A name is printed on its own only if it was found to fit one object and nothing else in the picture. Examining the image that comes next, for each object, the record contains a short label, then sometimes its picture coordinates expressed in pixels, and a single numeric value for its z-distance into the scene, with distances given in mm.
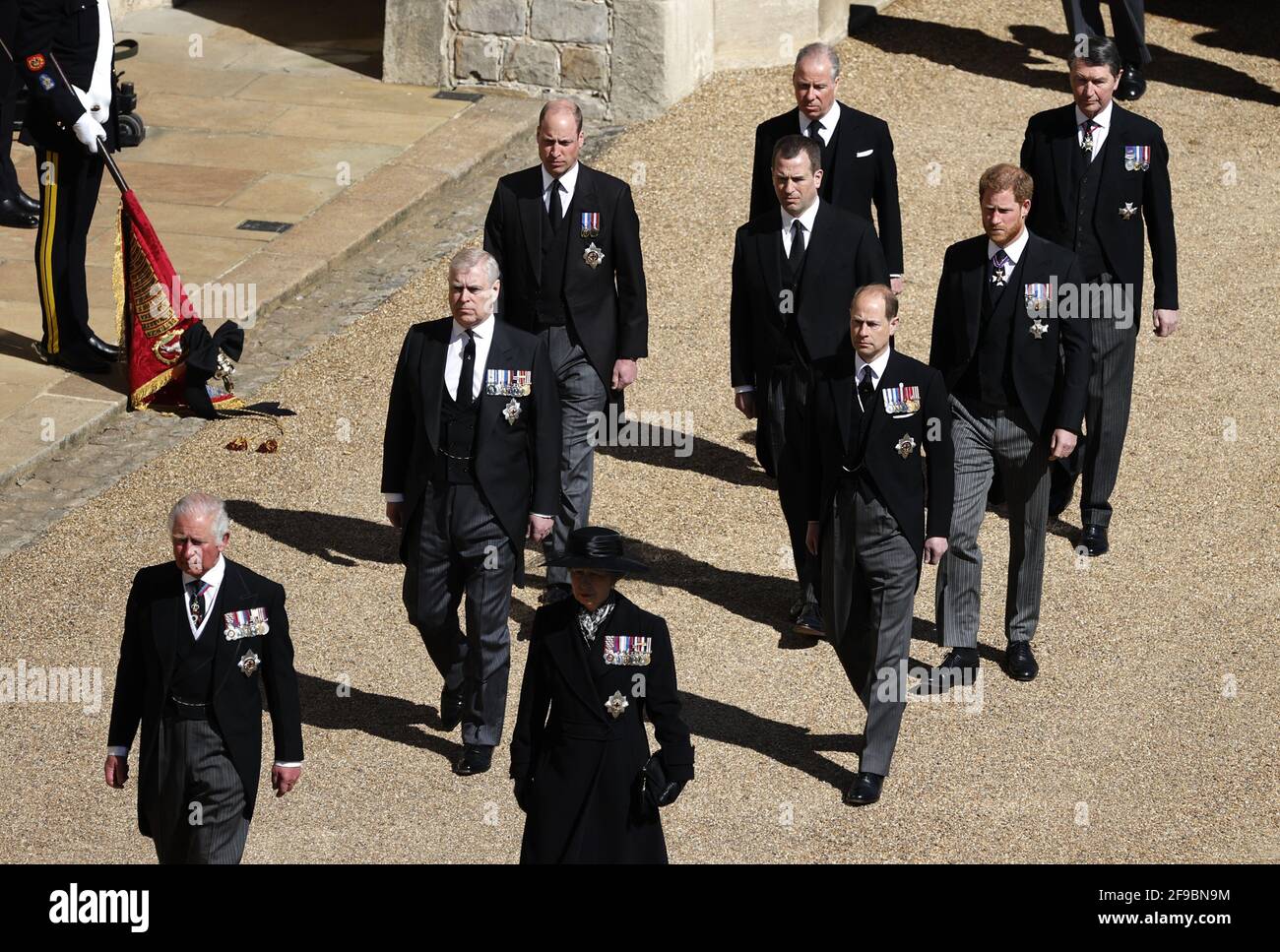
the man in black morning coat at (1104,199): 18906
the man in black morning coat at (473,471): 15883
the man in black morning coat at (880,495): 15617
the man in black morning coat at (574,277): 18500
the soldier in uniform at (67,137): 22062
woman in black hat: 12961
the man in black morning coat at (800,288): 17797
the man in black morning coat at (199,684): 13094
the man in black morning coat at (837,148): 19500
